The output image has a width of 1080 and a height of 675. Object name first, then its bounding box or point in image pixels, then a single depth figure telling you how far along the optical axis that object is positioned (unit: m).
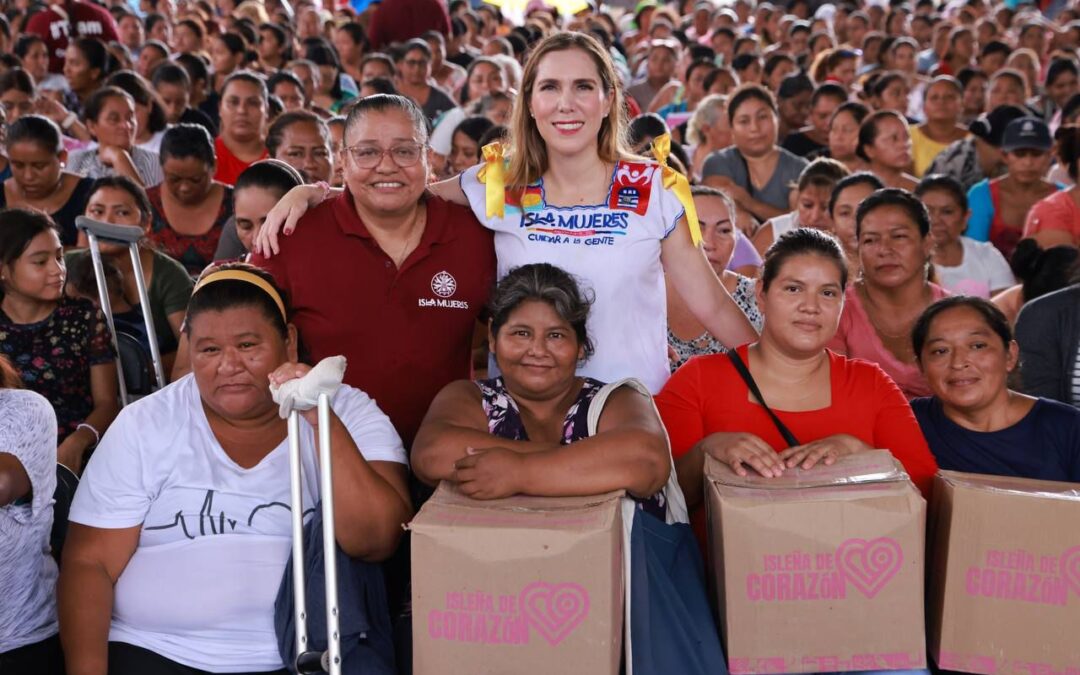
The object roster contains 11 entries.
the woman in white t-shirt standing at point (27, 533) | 2.84
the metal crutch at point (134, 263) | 4.04
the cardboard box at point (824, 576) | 2.59
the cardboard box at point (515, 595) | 2.47
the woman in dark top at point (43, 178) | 5.86
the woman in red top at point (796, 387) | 3.25
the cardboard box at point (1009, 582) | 2.63
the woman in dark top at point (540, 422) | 2.76
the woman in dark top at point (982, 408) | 3.35
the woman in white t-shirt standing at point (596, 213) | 3.41
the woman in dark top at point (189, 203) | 5.61
